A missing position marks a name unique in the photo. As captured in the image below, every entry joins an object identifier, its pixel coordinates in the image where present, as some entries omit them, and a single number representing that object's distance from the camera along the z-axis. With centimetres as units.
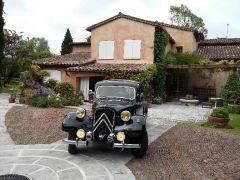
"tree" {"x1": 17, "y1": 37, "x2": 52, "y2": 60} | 2013
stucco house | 1523
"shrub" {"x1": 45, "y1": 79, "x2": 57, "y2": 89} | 1571
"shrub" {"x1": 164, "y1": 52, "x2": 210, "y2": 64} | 1608
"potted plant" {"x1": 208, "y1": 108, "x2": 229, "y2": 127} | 885
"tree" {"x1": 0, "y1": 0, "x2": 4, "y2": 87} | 1835
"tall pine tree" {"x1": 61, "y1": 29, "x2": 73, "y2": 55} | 2732
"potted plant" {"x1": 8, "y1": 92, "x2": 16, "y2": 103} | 1358
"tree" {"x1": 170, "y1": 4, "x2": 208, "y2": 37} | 3319
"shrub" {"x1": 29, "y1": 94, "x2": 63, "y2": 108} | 1198
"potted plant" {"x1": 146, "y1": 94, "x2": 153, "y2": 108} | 1445
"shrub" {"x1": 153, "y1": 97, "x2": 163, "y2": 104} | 1503
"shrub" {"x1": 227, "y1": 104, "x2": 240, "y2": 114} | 1202
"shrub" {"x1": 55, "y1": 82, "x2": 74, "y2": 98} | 1410
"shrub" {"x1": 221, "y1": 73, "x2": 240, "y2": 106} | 1320
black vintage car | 546
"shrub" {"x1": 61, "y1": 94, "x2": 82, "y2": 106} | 1273
